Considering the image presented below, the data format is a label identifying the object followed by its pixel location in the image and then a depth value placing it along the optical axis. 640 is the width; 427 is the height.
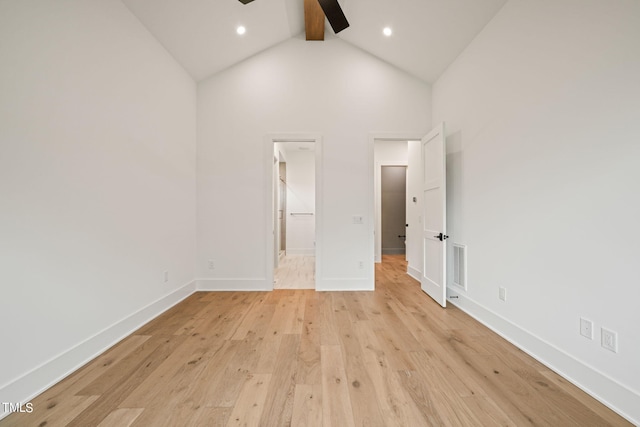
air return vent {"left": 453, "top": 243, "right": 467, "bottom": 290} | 2.72
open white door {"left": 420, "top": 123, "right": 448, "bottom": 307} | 2.81
